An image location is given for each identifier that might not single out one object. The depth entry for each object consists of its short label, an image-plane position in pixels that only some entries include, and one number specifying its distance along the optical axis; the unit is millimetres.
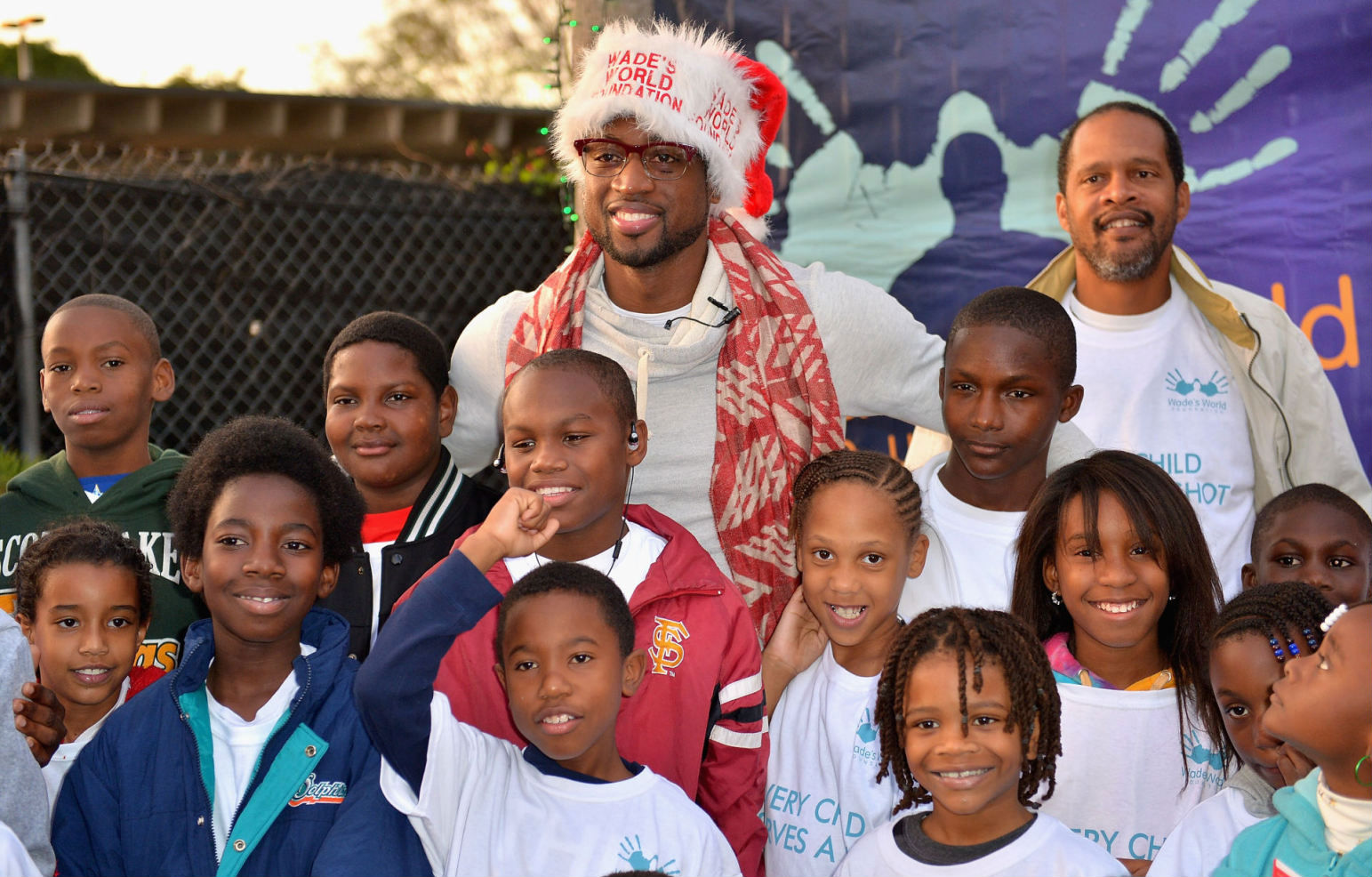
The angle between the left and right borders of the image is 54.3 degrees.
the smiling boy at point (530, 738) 2309
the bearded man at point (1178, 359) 3695
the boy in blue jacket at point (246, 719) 2527
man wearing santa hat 3295
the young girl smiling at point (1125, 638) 2707
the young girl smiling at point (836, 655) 2744
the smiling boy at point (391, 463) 3168
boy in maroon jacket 2725
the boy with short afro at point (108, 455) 3268
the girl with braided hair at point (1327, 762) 2162
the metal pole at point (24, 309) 4758
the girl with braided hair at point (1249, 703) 2385
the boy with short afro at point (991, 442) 3121
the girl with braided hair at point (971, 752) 2330
